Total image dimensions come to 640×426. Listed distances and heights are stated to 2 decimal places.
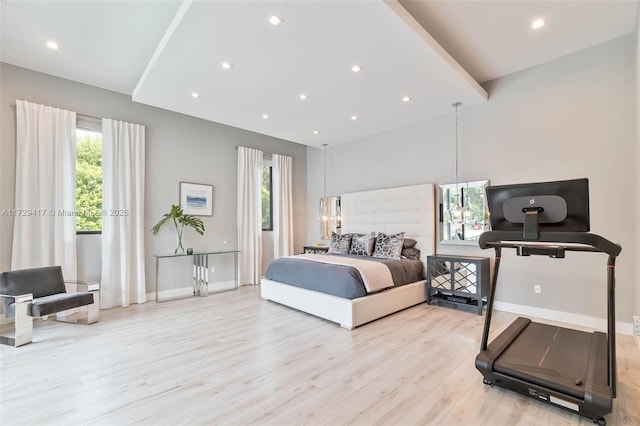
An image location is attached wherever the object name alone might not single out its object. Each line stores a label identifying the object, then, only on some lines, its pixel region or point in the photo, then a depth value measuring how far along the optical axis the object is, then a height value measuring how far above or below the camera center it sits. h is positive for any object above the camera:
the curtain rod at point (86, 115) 4.35 +1.52
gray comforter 3.71 -0.85
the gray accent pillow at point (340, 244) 5.52 -0.56
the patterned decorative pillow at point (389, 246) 4.80 -0.53
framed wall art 5.38 +0.32
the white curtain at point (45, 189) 3.84 +0.39
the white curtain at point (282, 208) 6.71 +0.16
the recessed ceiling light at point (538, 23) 3.07 +1.99
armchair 3.12 -0.93
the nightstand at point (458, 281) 4.09 -0.99
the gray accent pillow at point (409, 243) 4.98 -0.50
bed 3.68 -0.44
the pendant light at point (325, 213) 6.77 +0.03
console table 5.21 -1.05
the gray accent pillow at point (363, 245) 5.19 -0.54
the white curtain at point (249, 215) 6.09 +0.01
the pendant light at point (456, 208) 4.51 +0.08
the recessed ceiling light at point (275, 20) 2.52 +1.68
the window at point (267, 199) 6.77 +0.37
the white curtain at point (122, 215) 4.50 +0.03
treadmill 1.88 -0.96
